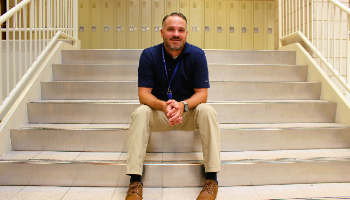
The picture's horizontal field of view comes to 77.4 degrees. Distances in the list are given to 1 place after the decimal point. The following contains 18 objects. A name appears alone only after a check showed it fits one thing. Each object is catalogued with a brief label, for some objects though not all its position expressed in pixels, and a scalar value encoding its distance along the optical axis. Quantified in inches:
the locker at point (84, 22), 158.7
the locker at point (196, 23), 162.9
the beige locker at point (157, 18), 161.5
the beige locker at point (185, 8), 162.2
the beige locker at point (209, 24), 163.5
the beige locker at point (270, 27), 165.8
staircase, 48.8
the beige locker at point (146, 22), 161.0
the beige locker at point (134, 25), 160.4
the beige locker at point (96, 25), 158.9
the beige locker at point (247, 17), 165.2
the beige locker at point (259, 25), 165.3
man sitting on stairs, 44.6
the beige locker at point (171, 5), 161.5
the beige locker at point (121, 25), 159.9
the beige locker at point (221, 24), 164.7
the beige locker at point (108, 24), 159.0
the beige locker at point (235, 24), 164.9
